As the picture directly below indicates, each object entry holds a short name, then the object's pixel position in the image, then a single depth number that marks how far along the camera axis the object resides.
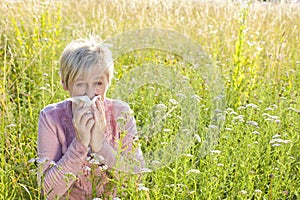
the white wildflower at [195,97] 3.37
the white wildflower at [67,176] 2.68
